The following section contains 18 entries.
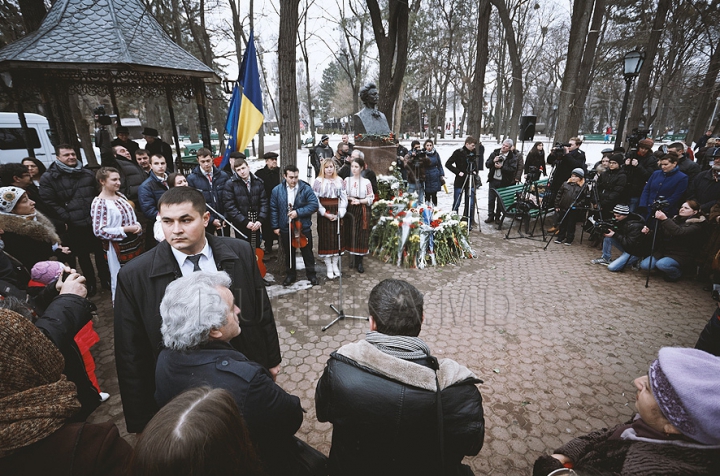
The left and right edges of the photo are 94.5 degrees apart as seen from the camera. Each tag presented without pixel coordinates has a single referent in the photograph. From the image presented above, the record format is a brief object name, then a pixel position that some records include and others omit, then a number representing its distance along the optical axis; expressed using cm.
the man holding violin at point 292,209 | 502
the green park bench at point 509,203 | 800
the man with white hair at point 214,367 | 129
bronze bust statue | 890
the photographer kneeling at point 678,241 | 505
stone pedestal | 869
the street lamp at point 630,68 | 837
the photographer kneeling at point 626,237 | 561
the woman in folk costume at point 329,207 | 529
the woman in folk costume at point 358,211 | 569
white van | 1112
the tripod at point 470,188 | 800
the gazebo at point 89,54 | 484
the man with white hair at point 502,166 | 820
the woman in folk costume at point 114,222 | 378
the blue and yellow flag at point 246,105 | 515
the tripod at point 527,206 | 777
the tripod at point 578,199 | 678
